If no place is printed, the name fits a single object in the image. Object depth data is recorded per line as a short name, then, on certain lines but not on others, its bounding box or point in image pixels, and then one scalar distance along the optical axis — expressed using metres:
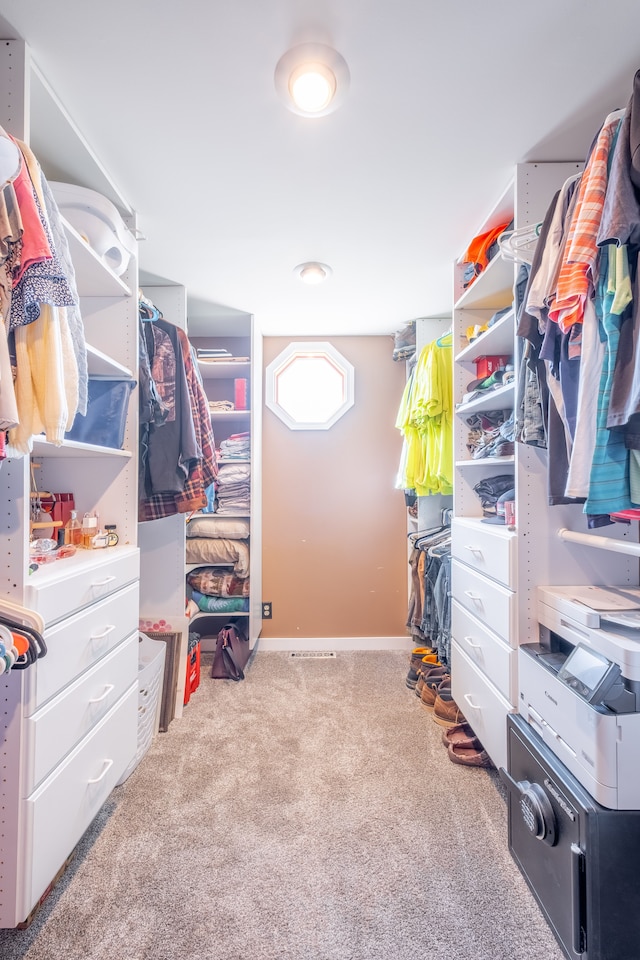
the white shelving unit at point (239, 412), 2.53
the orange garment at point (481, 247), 1.69
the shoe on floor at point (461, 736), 1.68
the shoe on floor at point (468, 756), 1.61
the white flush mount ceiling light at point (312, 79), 1.02
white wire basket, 1.67
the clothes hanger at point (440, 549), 2.22
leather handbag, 2.39
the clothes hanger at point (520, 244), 1.32
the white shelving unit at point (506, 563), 1.35
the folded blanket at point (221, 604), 2.50
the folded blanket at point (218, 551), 2.49
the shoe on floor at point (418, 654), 2.35
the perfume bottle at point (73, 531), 1.49
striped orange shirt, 0.96
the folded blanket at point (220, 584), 2.49
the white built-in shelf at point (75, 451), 1.20
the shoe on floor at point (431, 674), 2.10
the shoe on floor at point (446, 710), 1.86
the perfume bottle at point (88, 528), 1.49
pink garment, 0.85
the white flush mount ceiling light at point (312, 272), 2.01
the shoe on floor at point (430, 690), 2.05
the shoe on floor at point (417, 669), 2.26
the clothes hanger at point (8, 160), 0.80
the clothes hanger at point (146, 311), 1.74
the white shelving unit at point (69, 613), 0.96
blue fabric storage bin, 1.52
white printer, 0.89
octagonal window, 2.93
